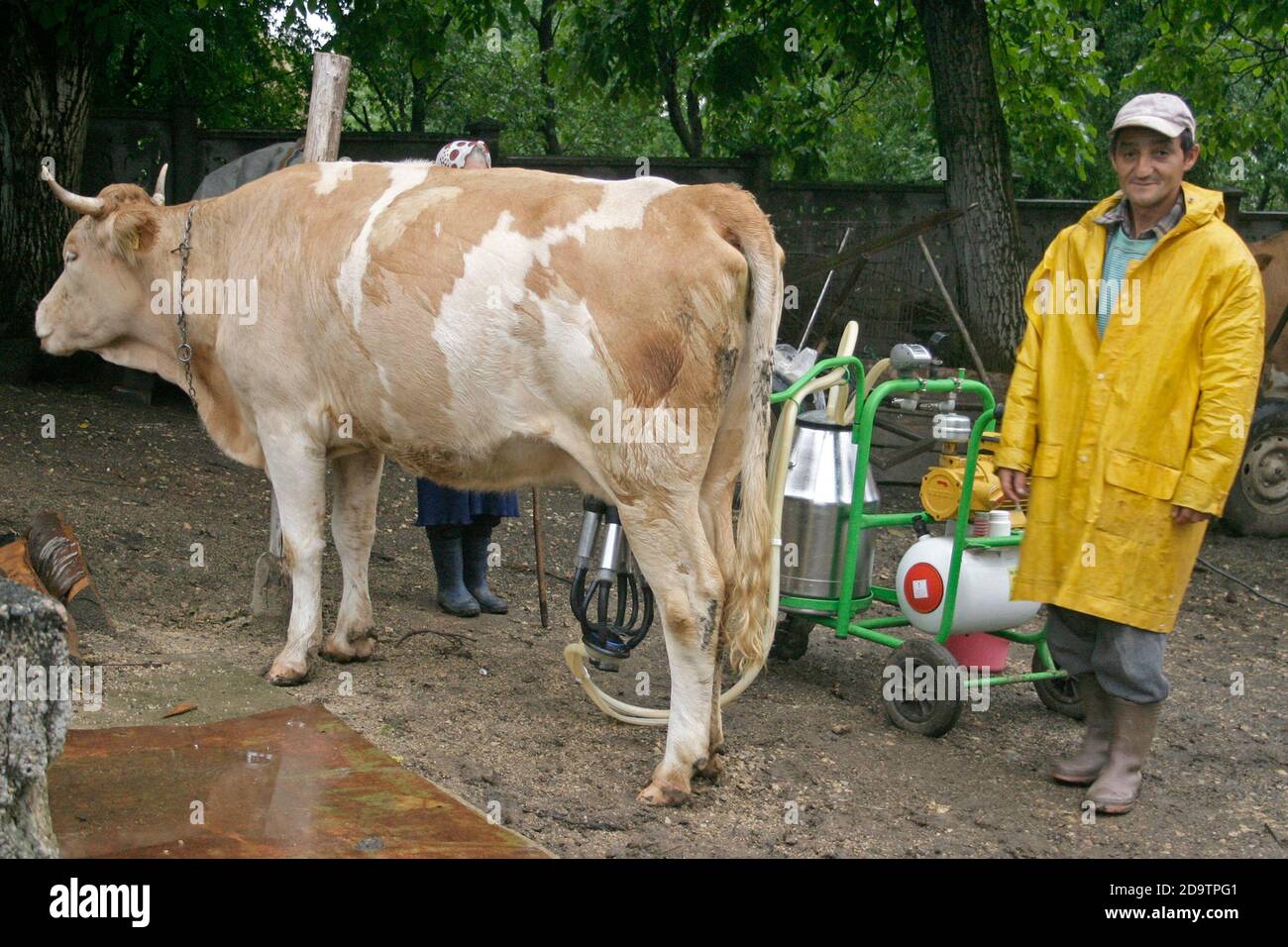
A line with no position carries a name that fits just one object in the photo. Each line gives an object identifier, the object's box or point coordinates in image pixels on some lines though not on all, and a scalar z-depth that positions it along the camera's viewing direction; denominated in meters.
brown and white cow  4.26
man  4.09
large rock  2.85
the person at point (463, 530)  6.09
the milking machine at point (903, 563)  4.97
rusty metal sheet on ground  3.50
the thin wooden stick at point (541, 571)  6.00
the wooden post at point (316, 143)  5.85
